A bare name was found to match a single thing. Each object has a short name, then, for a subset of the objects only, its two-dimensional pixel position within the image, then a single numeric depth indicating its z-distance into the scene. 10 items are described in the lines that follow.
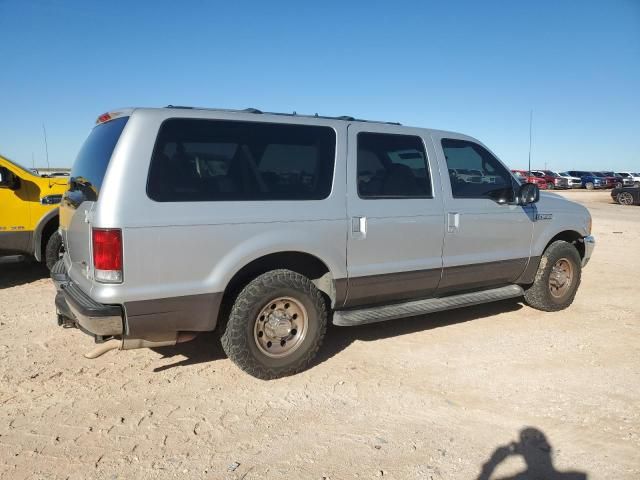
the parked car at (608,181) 41.50
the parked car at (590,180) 41.50
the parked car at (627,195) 24.59
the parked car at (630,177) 41.22
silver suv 3.32
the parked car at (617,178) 40.97
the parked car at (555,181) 41.69
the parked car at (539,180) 40.36
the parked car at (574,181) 42.22
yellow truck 6.69
